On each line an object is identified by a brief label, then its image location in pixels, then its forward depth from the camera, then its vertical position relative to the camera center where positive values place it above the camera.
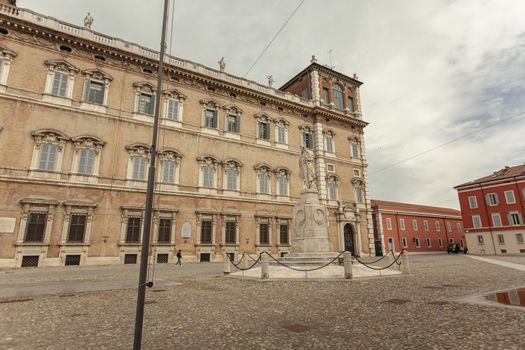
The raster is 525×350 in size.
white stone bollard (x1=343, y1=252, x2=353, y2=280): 10.70 -0.88
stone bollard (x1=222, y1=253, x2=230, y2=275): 13.33 -1.01
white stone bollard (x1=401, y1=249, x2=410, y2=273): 12.76 -0.85
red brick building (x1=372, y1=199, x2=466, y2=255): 40.16 +2.10
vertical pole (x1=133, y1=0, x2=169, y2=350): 3.21 +0.08
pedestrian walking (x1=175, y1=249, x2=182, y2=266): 18.98 -0.91
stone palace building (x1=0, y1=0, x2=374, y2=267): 17.30 +6.29
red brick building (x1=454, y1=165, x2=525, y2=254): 33.81 +3.61
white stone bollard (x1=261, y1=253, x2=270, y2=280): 11.00 -0.92
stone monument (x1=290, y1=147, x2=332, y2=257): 13.98 +0.82
